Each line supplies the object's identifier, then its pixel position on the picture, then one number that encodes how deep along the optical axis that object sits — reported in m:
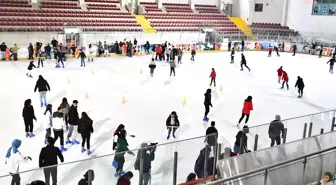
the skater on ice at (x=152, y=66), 20.02
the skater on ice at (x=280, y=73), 18.97
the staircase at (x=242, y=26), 41.83
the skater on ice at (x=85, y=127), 8.87
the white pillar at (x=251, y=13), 44.59
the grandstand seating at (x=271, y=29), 41.58
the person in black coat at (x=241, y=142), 8.09
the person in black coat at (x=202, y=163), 7.14
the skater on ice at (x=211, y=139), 7.10
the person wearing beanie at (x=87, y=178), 5.98
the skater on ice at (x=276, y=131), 8.60
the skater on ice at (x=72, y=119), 9.69
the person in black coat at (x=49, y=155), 6.91
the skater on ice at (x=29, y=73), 17.16
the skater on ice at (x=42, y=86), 12.52
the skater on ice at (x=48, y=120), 9.52
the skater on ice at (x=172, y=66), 20.11
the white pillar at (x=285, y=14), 43.02
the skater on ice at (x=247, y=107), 11.82
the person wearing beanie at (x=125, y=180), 6.06
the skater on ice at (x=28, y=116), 9.80
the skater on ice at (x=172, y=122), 10.34
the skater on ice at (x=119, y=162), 6.16
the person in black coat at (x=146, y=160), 6.42
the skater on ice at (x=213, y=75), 17.56
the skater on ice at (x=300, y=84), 16.33
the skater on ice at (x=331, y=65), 23.55
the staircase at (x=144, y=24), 35.44
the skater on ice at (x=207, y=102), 12.34
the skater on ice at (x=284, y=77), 17.80
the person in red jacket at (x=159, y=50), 26.41
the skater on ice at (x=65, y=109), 10.24
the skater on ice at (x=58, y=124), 9.06
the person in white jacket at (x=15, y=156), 6.77
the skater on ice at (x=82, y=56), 22.36
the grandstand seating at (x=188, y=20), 37.72
